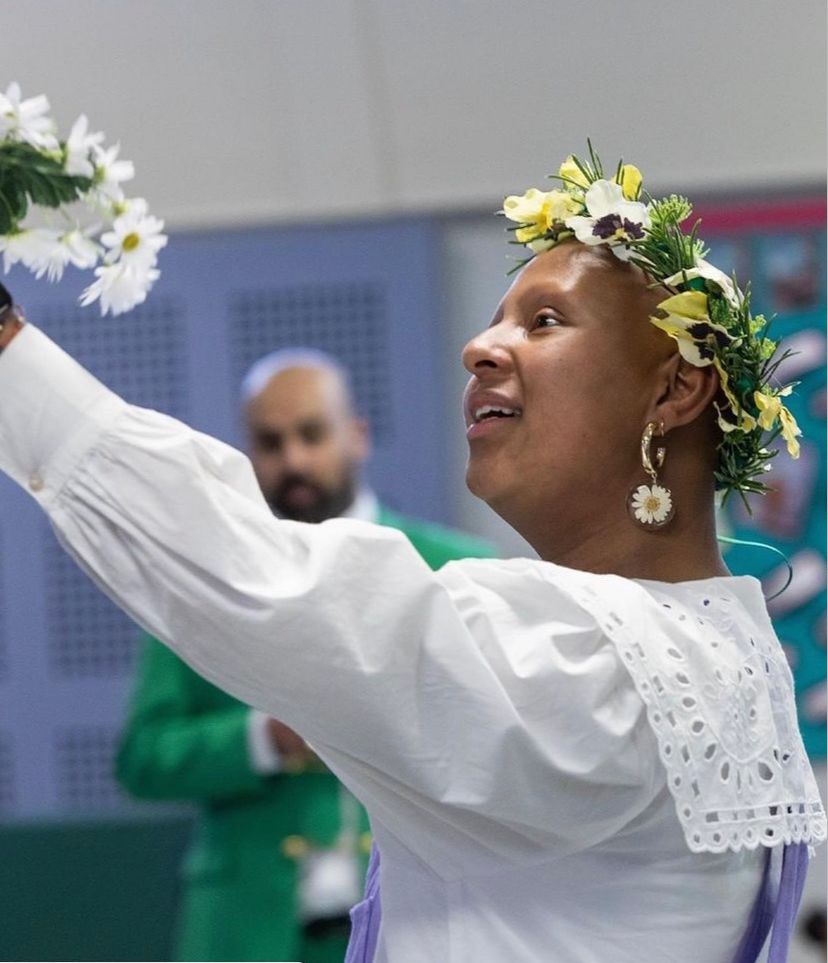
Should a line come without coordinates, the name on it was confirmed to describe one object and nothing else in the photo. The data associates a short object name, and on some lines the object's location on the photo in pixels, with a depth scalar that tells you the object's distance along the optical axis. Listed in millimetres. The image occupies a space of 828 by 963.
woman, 3275
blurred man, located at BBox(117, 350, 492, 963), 4408
